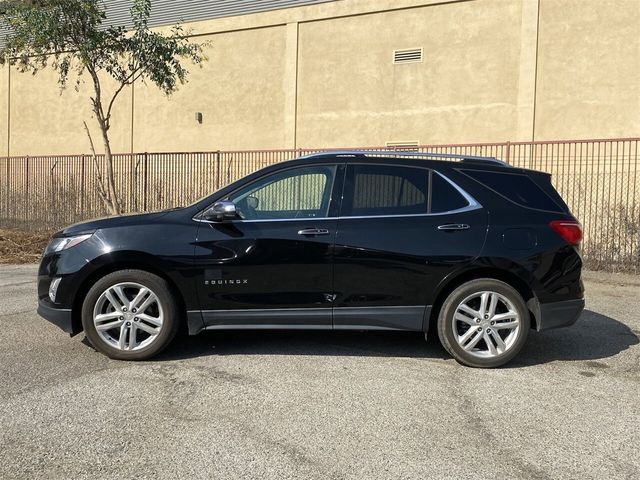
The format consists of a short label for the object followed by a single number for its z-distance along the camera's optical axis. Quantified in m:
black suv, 4.96
